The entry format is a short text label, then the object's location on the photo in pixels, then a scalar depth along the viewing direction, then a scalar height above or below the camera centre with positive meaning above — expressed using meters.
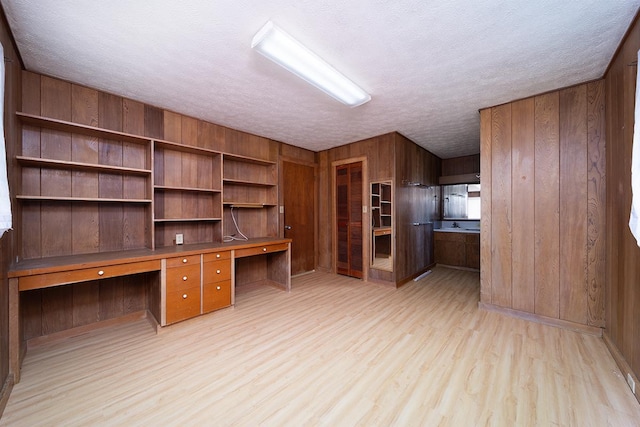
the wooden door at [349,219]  4.32 -0.12
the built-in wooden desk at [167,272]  1.71 -0.52
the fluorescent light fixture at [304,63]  1.65 +1.20
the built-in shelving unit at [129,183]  2.23 +0.35
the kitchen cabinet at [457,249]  4.97 -0.80
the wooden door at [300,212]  4.38 +0.02
